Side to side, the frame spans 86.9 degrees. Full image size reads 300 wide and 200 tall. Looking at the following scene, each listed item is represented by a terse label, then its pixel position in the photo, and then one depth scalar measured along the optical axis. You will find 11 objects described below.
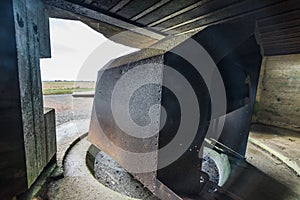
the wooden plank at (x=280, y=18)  1.64
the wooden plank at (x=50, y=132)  1.45
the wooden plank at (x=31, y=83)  1.04
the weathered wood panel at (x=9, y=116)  0.94
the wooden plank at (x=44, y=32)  1.41
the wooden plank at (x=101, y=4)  1.74
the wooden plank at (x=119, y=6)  1.76
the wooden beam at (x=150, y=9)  1.74
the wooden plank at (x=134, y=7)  1.77
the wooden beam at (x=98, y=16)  1.73
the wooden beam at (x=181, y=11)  1.65
